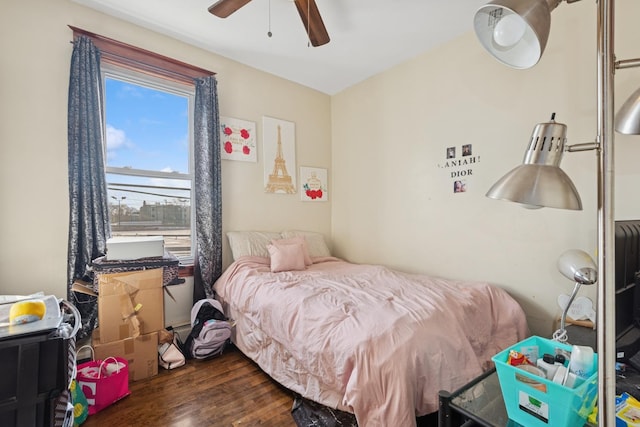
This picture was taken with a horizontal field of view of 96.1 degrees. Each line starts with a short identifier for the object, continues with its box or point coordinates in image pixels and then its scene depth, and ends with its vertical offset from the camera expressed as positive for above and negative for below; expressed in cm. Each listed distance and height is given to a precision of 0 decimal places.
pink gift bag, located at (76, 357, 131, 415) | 171 -104
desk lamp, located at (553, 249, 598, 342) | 138 -31
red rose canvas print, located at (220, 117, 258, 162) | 292 +73
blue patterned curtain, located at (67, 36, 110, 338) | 210 +27
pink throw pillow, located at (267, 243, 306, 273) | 268 -47
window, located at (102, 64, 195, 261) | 246 +49
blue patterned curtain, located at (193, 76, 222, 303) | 268 +23
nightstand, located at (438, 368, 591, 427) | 85 -62
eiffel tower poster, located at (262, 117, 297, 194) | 323 +61
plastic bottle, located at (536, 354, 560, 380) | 84 -48
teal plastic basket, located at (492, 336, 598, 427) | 74 -53
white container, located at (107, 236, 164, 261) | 207 -28
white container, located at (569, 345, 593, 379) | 78 -43
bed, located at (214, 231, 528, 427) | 125 -67
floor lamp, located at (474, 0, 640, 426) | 57 +9
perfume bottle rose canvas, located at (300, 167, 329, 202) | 355 +30
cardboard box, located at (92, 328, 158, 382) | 196 -100
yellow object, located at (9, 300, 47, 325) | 116 -42
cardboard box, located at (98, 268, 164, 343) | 199 -68
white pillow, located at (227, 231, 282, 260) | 284 -35
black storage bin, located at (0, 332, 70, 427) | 100 -60
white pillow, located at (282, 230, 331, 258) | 326 -39
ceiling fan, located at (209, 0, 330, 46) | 183 +129
